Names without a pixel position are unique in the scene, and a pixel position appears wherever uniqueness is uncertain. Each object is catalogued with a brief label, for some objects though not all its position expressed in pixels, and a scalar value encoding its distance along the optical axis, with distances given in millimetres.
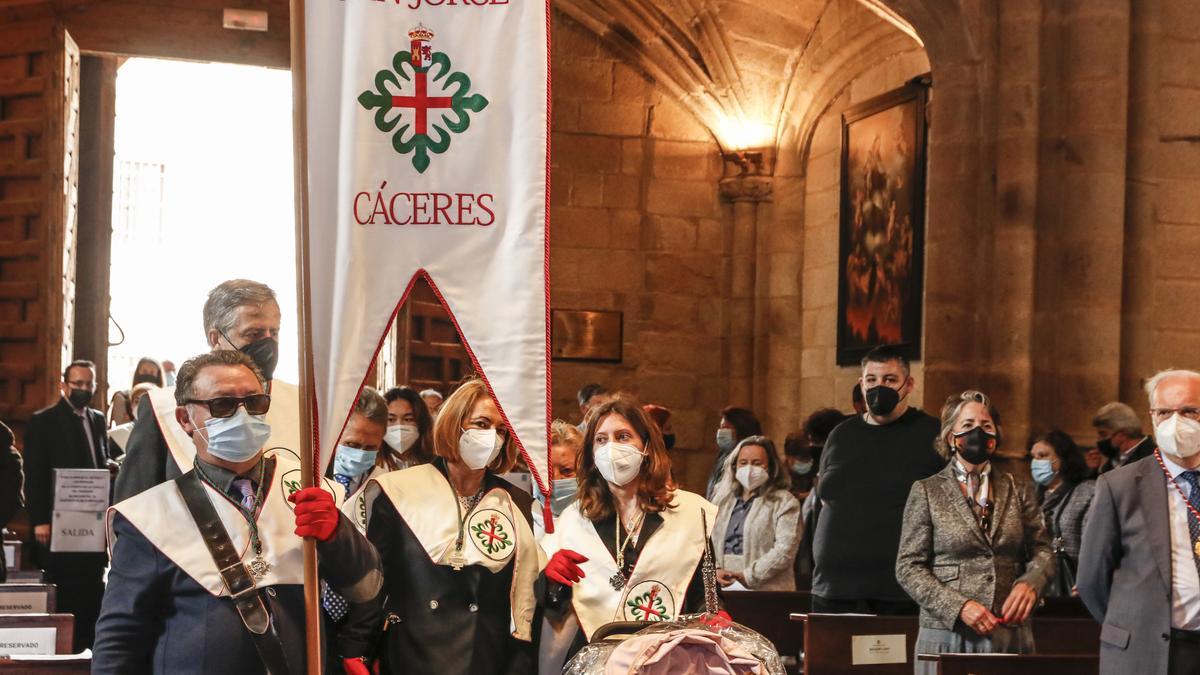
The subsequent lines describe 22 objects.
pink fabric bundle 2061
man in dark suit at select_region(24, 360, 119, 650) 8305
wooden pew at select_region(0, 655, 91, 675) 3908
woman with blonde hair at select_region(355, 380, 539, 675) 3992
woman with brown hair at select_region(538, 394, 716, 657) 4004
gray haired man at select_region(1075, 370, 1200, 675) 4578
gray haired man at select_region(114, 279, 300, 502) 3551
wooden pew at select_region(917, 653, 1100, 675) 4789
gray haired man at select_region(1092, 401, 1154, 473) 8070
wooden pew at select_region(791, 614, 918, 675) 5516
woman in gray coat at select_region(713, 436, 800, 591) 7223
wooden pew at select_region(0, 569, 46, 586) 8586
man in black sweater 6035
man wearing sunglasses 3047
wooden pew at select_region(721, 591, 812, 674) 6750
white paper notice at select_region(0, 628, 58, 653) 4297
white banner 3117
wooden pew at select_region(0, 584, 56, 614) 5469
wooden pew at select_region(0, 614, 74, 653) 4577
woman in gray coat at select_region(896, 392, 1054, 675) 5156
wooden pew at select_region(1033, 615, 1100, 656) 6320
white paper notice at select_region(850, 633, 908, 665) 5605
